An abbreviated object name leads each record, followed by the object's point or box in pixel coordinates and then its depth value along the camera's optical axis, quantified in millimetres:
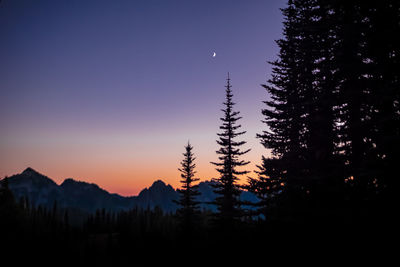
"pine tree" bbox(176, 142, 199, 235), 34959
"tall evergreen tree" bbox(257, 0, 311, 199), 14672
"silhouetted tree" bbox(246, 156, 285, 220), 15628
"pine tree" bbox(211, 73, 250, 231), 24859
